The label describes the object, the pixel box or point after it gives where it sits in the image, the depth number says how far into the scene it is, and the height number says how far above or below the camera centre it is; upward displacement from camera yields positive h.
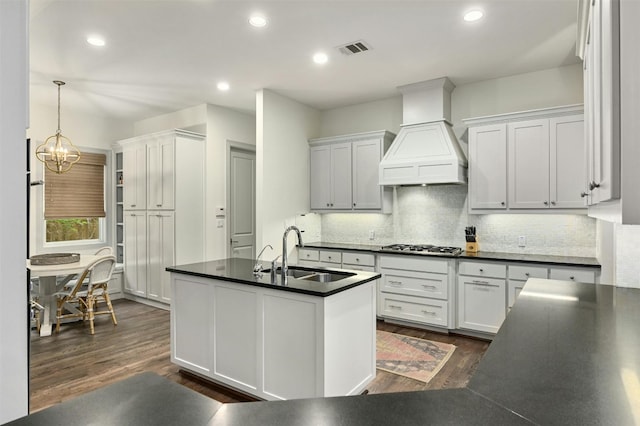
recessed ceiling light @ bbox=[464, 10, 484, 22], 2.87 +1.62
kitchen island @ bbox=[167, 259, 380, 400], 2.36 -0.86
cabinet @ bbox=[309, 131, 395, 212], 4.92 +0.60
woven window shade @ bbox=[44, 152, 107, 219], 5.48 +0.38
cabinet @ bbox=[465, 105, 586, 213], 3.67 +0.58
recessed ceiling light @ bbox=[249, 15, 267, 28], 2.96 +1.63
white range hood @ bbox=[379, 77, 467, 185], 4.20 +0.86
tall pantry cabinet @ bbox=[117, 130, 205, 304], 5.18 +0.11
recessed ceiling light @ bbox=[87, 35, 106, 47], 3.29 +1.64
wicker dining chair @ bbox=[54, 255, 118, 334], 4.33 -1.00
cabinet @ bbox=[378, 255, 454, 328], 4.07 -0.92
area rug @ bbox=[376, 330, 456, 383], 3.19 -1.41
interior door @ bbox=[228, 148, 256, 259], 5.85 +0.17
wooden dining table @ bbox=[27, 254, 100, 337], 4.02 -0.86
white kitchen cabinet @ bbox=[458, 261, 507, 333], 3.80 -0.90
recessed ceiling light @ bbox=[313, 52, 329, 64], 3.67 +1.65
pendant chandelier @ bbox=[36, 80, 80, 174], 4.44 +0.78
